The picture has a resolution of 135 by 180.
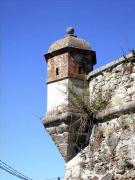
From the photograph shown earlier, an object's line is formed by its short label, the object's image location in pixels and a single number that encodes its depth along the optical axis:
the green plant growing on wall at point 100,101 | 8.66
